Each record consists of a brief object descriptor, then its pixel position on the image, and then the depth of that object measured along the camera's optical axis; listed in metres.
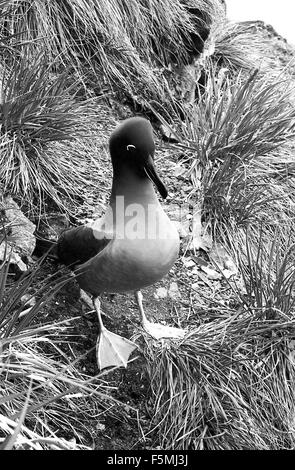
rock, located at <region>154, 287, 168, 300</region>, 4.02
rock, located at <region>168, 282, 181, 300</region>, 4.03
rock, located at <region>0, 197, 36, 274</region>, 3.49
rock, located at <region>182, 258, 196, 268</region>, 4.30
